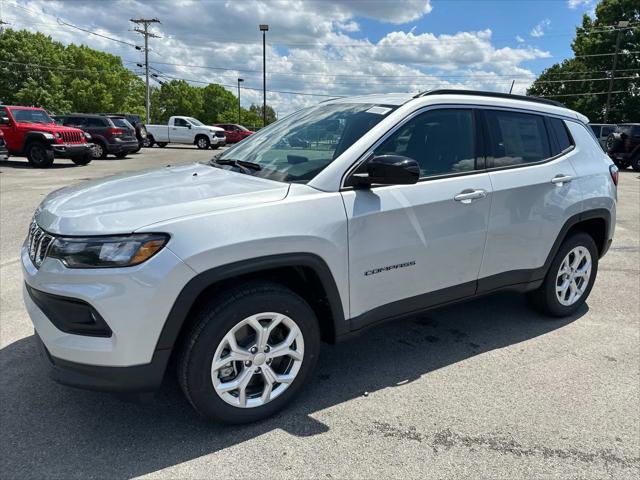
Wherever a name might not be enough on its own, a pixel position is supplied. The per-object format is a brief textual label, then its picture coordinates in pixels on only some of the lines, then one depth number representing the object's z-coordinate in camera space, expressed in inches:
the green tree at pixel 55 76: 2235.5
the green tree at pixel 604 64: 1660.9
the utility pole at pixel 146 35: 1875.0
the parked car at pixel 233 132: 1419.3
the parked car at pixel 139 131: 934.4
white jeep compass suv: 88.6
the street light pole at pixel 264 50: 1527.8
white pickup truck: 1224.8
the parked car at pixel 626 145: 786.8
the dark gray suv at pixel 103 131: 795.4
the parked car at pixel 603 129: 914.7
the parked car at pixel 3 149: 578.2
